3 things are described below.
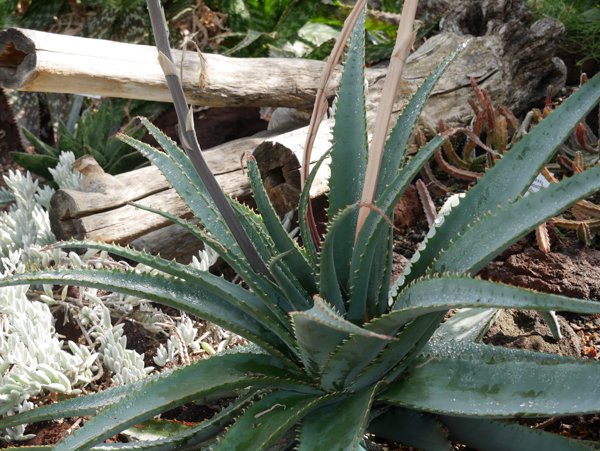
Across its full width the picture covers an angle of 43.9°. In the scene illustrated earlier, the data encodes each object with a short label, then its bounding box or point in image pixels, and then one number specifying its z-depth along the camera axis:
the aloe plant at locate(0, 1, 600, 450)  1.37
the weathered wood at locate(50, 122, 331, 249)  2.80
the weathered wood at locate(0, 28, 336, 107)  2.84
